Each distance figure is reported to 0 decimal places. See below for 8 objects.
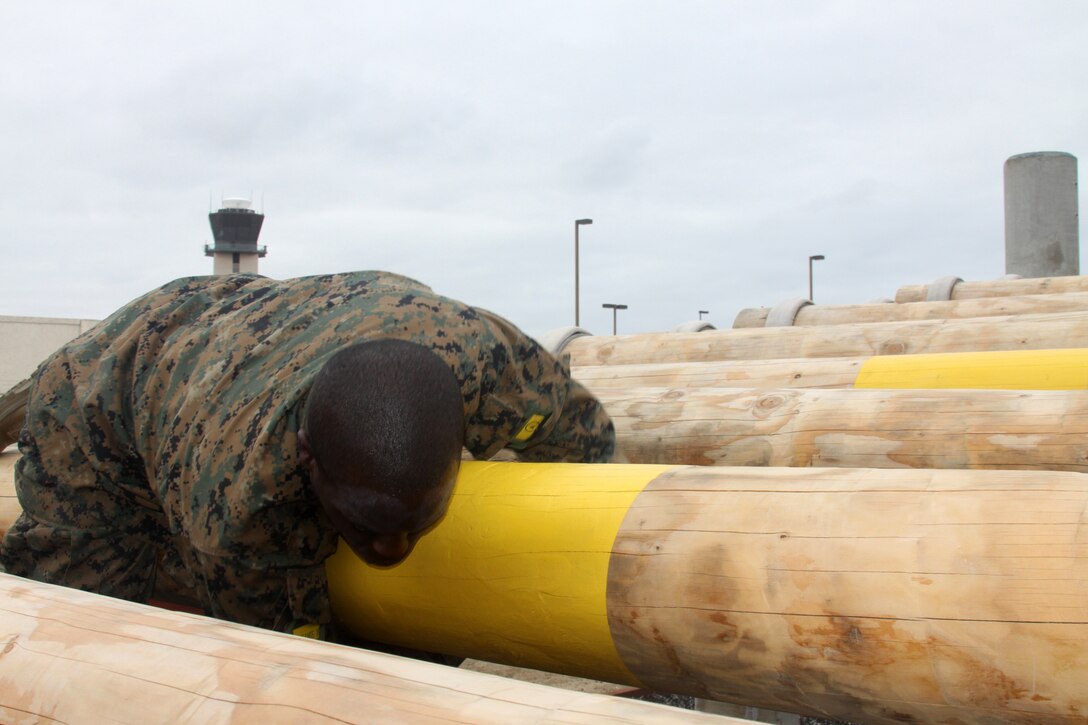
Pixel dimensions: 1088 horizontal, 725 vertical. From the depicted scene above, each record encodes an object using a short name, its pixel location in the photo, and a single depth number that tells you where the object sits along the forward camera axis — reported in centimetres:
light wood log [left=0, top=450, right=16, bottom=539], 295
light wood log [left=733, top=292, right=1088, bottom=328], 457
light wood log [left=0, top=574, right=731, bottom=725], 118
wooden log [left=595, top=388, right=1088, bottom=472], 235
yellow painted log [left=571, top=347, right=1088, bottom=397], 284
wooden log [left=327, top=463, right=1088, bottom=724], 131
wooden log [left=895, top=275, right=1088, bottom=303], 499
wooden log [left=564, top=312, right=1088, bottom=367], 384
